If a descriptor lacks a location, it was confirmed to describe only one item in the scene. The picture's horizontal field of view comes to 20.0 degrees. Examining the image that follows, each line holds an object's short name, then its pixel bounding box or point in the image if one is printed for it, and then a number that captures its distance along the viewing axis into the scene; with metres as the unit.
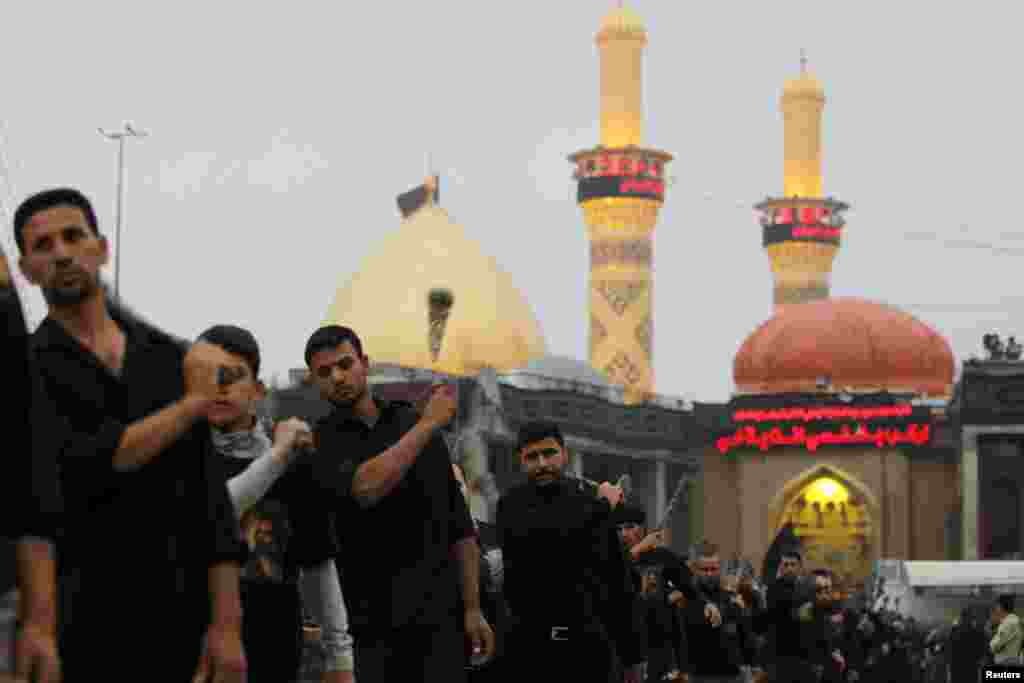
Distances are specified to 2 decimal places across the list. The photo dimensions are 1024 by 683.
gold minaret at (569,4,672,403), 90.44
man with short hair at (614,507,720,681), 16.05
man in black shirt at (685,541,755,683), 16.95
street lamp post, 44.66
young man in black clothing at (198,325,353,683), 7.44
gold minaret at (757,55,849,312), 101.06
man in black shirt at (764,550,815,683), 18.94
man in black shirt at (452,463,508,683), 10.91
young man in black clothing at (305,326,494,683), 8.82
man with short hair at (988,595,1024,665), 23.50
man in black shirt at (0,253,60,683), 5.02
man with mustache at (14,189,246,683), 5.83
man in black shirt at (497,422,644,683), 10.99
